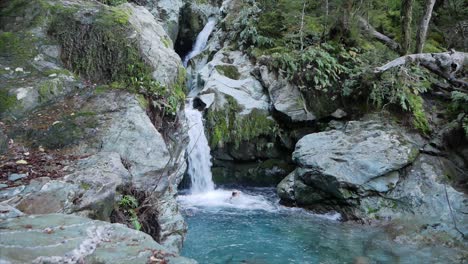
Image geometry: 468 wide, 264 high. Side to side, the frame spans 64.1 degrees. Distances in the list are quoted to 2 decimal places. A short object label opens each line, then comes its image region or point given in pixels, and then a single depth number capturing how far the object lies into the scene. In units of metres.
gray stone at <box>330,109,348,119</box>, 12.14
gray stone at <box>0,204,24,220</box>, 3.25
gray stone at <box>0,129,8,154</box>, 5.58
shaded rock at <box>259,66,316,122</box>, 12.34
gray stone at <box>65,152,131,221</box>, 4.74
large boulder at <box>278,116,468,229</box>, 9.44
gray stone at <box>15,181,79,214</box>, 4.26
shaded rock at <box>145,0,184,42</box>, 17.58
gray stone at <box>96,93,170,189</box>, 6.08
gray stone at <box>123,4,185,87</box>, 8.20
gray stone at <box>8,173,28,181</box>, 4.75
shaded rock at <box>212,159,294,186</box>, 12.67
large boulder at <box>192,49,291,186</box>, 12.48
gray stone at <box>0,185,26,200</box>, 4.33
